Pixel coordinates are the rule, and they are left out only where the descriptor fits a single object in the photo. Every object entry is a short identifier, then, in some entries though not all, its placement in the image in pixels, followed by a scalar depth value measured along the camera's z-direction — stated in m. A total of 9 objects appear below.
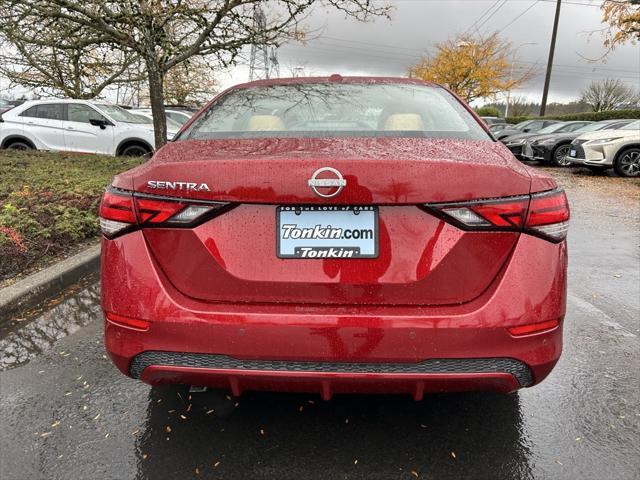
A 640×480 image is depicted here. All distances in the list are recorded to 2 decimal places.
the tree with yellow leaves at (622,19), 14.18
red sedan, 1.73
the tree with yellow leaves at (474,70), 39.59
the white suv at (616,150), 12.05
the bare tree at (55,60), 8.97
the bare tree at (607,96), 50.19
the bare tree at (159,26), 8.35
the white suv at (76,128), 12.02
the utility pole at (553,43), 28.61
